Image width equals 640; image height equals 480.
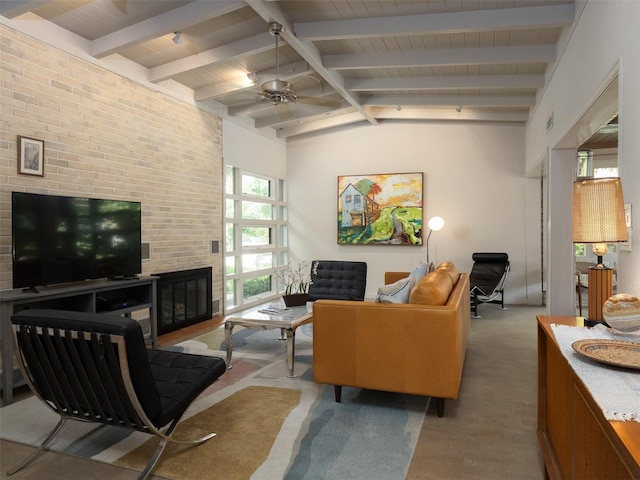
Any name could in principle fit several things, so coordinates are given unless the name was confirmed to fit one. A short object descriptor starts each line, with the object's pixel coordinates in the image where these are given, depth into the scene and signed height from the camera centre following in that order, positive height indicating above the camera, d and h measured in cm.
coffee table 354 -75
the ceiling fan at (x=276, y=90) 376 +135
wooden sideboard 99 -63
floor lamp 675 +23
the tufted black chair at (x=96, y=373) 197 -68
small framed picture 346 +70
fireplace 502 -78
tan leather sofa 265 -71
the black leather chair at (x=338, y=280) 539 -56
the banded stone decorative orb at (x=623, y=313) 172 -32
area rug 220 -121
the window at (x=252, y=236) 652 +3
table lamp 188 +7
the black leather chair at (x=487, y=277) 616 -61
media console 303 -58
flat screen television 329 +0
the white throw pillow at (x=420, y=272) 367 -32
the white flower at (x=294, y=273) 778 -68
